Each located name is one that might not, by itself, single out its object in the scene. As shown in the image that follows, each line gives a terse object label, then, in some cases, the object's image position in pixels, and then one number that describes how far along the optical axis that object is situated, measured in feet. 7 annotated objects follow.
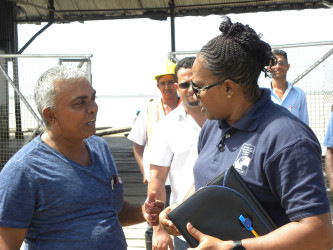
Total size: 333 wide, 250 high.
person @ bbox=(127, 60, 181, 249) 15.80
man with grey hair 7.01
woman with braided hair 5.28
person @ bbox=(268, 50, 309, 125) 18.06
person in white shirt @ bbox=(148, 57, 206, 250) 9.84
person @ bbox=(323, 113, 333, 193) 13.32
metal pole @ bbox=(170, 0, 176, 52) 37.08
